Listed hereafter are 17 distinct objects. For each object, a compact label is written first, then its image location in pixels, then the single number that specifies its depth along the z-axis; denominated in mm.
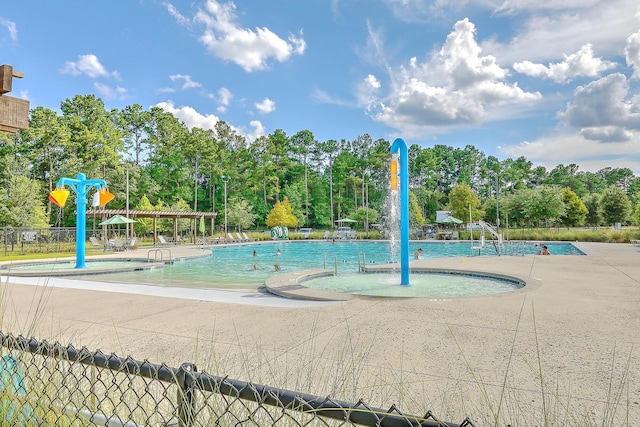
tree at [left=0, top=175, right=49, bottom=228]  28766
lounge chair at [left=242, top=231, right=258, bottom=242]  37219
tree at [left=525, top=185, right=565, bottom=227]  34656
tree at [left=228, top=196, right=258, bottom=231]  45344
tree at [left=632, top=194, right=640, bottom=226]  27433
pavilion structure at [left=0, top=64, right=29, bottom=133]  2186
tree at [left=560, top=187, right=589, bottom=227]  43156
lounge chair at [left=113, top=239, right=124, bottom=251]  25422
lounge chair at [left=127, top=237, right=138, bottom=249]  26839
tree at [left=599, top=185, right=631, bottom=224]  46344
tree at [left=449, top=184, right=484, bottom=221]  40269
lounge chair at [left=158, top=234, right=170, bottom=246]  31341
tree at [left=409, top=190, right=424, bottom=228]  45809
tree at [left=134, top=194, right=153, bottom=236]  39478
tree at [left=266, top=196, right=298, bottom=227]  46031
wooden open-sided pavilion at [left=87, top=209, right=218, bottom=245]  28628
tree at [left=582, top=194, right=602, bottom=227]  52916
